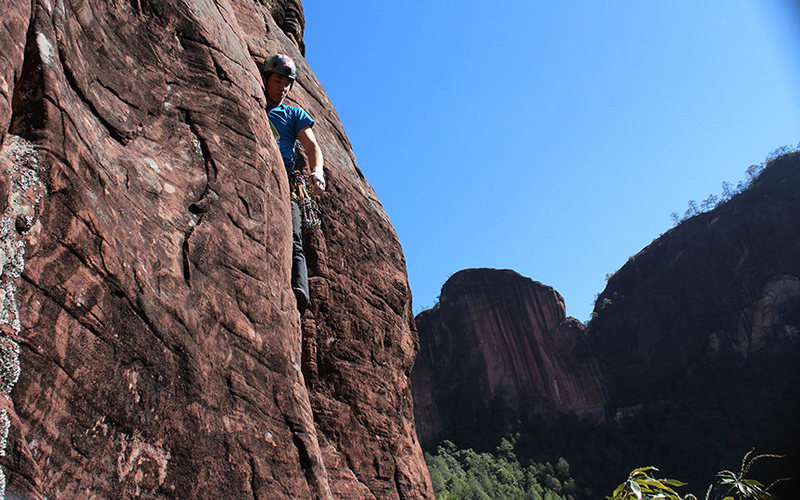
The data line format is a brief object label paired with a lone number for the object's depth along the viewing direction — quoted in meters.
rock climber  5.20
